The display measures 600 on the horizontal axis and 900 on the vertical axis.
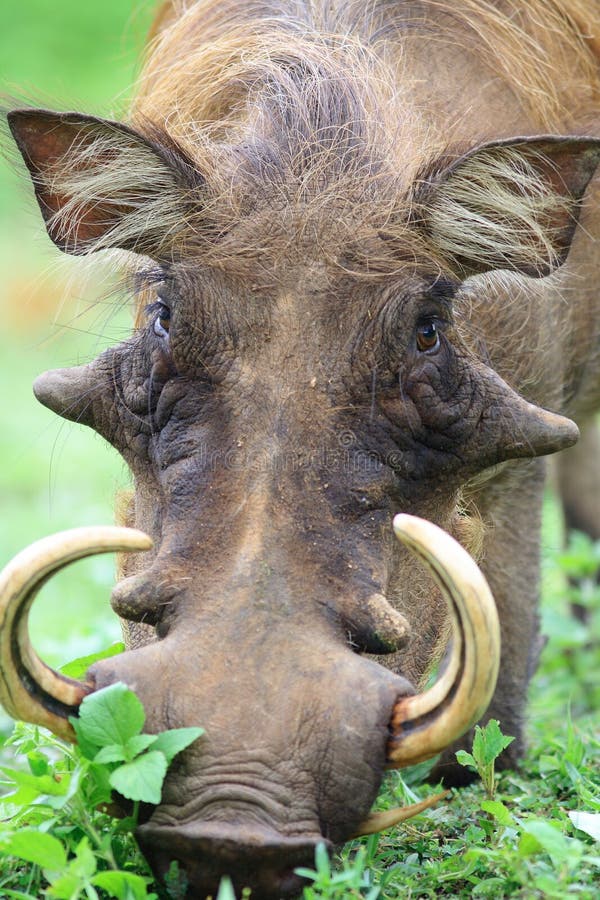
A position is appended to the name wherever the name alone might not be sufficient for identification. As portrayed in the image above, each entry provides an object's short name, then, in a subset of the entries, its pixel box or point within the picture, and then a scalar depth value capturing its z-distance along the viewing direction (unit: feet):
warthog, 15.16
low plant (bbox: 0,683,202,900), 14.94
